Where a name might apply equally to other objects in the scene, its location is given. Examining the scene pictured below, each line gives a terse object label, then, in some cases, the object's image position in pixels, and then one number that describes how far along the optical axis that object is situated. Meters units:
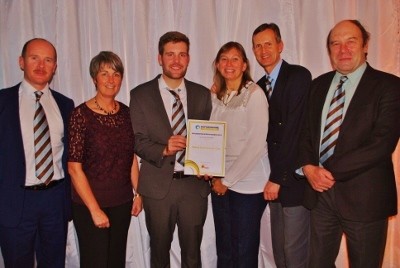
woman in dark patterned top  2.17
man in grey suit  2.38
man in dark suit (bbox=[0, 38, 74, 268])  2.30
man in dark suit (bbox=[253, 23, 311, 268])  2.30
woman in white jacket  2.32
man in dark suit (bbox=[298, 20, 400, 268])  2.01
